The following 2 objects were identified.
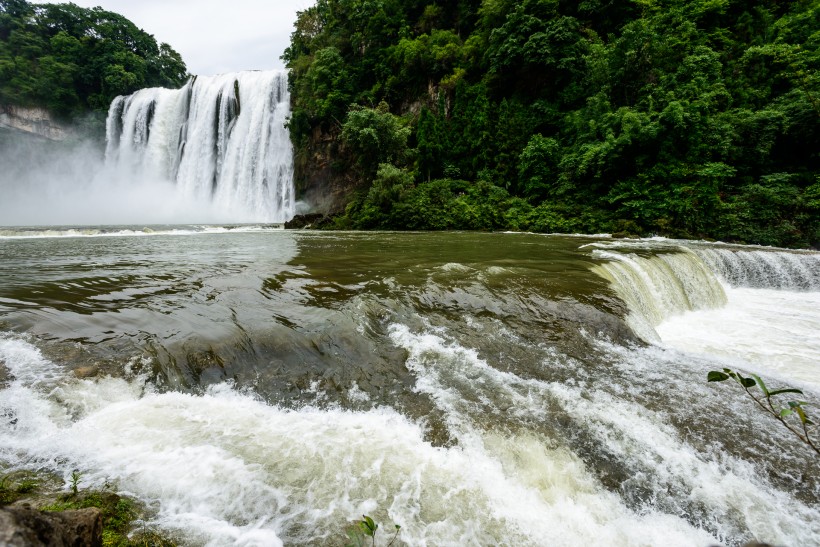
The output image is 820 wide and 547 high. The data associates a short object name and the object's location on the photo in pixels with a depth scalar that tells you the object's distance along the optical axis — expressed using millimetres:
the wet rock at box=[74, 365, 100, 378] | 3318
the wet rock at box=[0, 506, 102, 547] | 1095
